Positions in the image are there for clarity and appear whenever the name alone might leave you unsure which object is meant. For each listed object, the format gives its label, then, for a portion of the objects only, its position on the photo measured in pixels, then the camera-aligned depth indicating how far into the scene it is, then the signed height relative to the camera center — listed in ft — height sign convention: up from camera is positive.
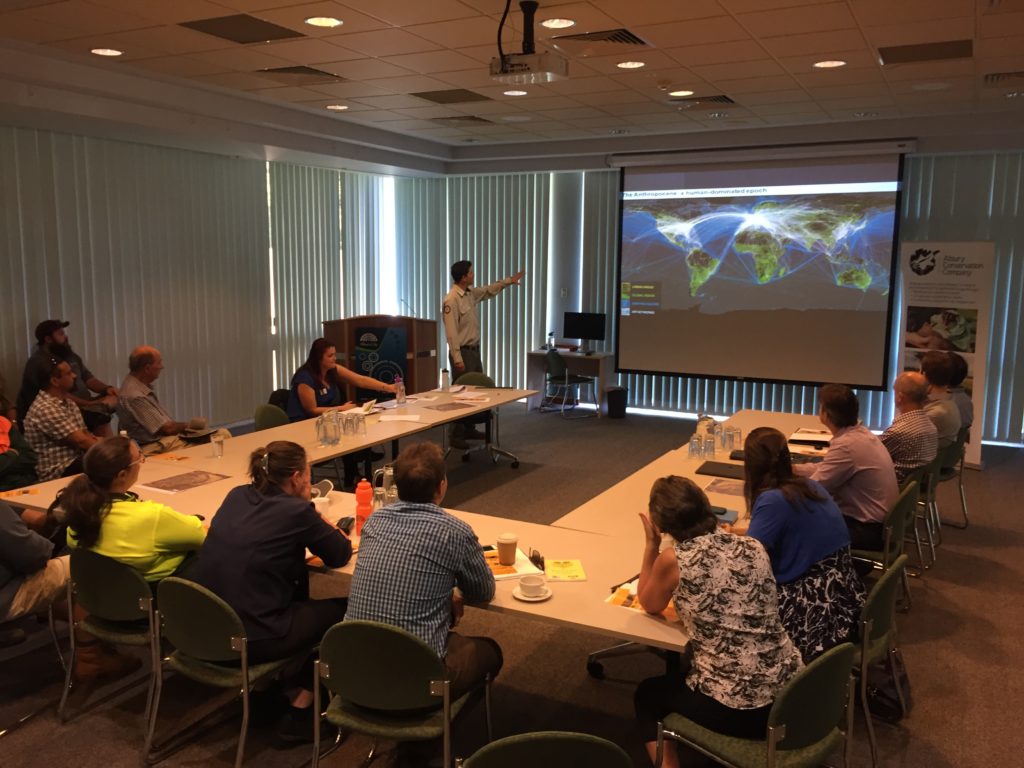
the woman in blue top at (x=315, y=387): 19.29 -2.70
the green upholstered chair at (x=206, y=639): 8.66 -3.89
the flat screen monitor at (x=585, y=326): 32.32 -2.09
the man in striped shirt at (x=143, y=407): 16.93 -2.80
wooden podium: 29.73 -2.63
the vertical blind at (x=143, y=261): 22.13 +0.19
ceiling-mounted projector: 13.50 +3.28
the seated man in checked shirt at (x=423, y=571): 8.25 -2.95
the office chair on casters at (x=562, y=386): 32.09 -4.58
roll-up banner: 24.30 -0.89
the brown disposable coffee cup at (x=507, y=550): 9.79 -3.21
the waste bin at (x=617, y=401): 31.96 -4.84
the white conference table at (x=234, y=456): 12.35 -3.34
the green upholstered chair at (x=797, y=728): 7.18 -4.01
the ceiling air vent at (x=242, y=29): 15.47 +4.48
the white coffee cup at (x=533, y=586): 8.98 -3.33
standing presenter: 25.52 -1.71
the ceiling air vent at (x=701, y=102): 22.85 +4.66
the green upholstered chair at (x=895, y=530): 12.09 -3.73
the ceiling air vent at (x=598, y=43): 16.17 +4.45
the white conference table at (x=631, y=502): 11.37 -3.37
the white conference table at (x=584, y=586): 8.25 -3.44
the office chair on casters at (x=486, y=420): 24.12 -4.32
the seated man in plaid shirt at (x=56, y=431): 15.19 -2.95
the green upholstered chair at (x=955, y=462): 17.39 -3.89
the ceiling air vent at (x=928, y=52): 16.78 +4.54
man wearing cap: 19.94 -2.77
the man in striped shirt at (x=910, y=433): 14.67 -2.72
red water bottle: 11.38 -3.10
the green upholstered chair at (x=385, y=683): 7.63 -3.81
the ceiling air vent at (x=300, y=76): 19.58 +4.53
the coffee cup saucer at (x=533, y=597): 8.91 -3.42
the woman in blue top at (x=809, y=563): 8.89 -3.07
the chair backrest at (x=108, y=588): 9.62 -3.69
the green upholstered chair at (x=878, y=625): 8.80 -3.75
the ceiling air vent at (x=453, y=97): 22.21 +4.61
